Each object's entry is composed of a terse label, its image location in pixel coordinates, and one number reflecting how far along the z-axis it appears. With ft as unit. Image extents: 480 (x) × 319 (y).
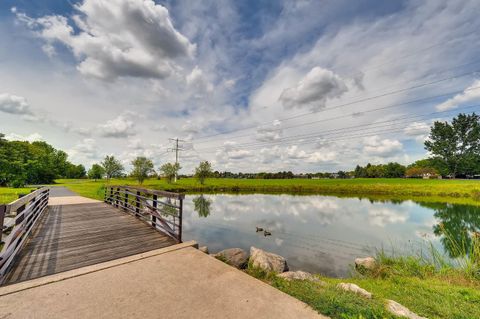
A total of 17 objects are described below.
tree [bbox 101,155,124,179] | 208.95
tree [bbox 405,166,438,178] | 286.05
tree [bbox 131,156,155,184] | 158.40
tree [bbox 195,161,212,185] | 166.29
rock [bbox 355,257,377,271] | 23.84
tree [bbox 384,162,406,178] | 284.61
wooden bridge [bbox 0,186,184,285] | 13.52
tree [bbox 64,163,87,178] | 270.26
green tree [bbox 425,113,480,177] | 180.24
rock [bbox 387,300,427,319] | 10.48
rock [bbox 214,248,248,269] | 19.90
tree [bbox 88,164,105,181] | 249.55
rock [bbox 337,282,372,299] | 13.17
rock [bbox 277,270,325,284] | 16.06
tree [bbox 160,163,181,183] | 175.11
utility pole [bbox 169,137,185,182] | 178.14
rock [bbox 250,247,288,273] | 19.12
